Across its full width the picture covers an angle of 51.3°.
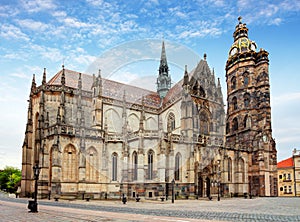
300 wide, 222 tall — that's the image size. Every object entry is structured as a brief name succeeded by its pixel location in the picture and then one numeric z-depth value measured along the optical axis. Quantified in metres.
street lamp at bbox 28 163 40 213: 16.28
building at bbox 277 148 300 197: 64.44
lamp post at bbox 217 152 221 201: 43.97
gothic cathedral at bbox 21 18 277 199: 37.47
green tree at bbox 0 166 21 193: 97.07
